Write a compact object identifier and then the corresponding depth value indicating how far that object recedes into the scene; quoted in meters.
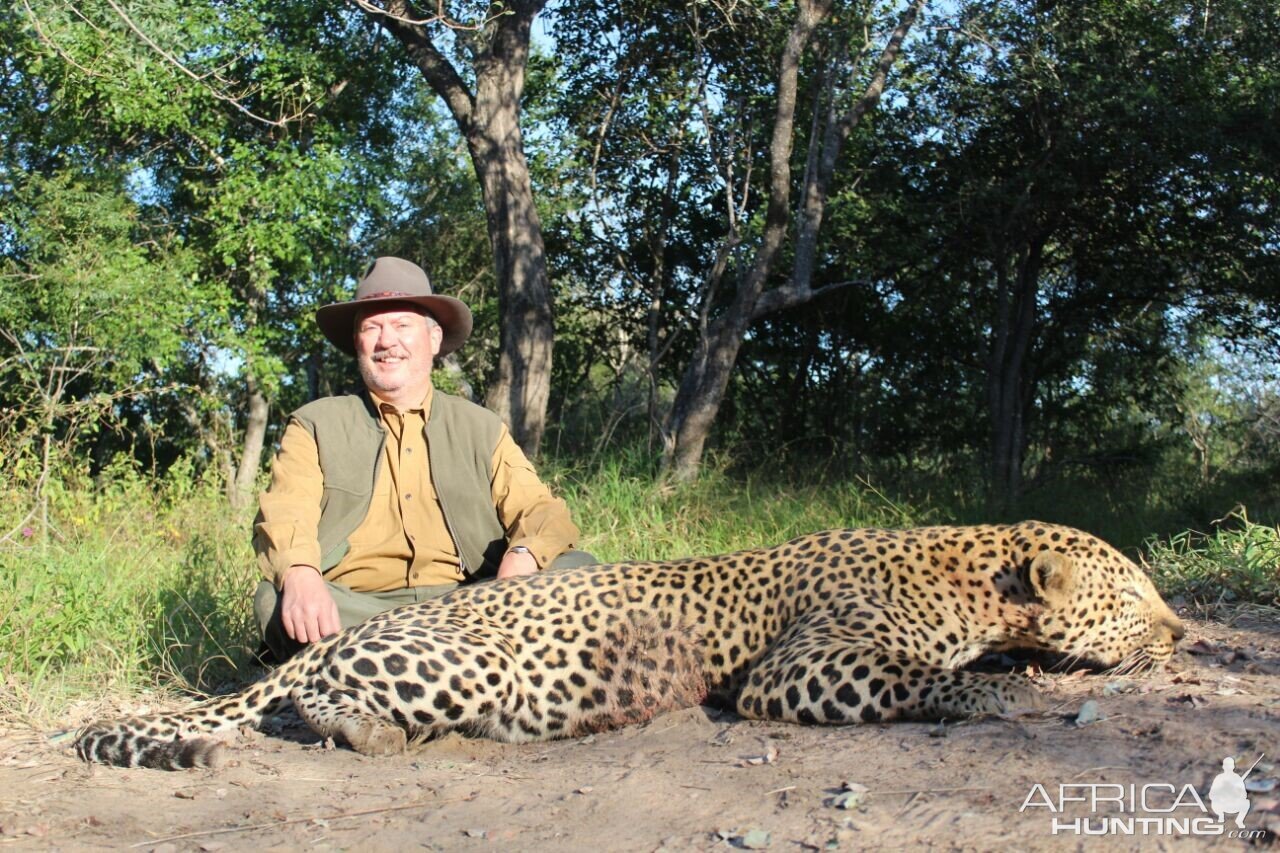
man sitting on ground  4.89
